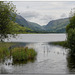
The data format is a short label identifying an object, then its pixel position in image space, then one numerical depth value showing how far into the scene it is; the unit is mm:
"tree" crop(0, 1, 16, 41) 25141
